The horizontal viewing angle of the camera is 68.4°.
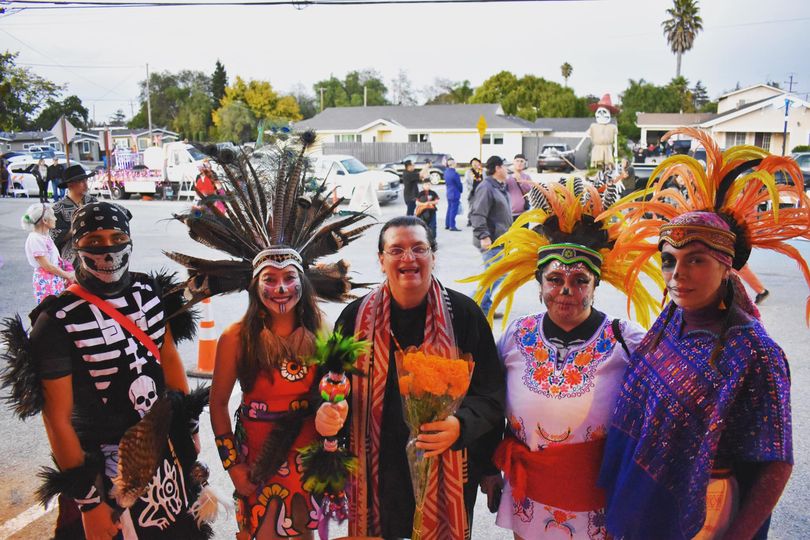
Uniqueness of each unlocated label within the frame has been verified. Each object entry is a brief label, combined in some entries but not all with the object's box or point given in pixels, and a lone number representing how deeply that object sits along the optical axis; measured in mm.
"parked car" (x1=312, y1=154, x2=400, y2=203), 18328
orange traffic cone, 5656
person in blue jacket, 14297
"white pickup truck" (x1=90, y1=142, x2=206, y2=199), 21484
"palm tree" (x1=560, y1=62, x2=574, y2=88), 84688
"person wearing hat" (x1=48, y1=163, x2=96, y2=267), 5754
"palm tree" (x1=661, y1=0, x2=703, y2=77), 68000
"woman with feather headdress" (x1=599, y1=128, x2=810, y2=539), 1915
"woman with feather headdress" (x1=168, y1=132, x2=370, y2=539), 2477
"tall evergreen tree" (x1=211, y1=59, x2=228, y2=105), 62150
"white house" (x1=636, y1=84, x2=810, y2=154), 36719
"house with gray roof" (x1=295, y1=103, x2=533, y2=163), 43625
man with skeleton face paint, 2260
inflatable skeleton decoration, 11859
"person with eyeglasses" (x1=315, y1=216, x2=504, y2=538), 2391
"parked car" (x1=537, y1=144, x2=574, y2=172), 30975
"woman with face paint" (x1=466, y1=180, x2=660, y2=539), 2307
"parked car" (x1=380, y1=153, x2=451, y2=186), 27445
